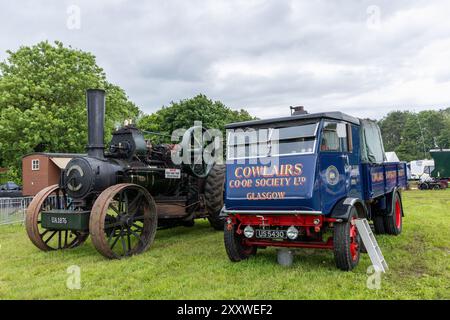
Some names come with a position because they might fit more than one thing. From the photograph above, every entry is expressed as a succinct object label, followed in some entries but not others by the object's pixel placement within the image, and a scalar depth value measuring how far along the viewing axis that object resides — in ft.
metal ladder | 17.38
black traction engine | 22.27
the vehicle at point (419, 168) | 106.42
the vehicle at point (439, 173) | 86.42
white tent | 95.39
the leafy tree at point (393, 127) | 235.61
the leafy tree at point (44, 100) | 62.18
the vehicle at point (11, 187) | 70.07
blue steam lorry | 17.24
